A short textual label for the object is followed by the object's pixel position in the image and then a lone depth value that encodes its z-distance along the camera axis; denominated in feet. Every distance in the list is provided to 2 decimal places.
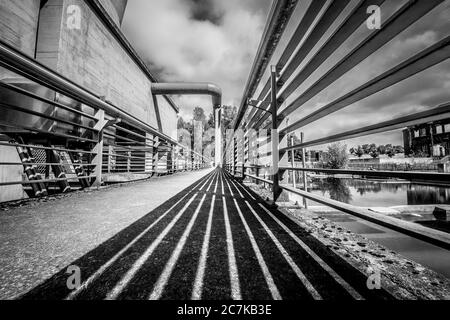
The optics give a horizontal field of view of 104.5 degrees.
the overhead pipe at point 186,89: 28.78
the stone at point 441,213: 35.58
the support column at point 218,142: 57.36
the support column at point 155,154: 16.88
